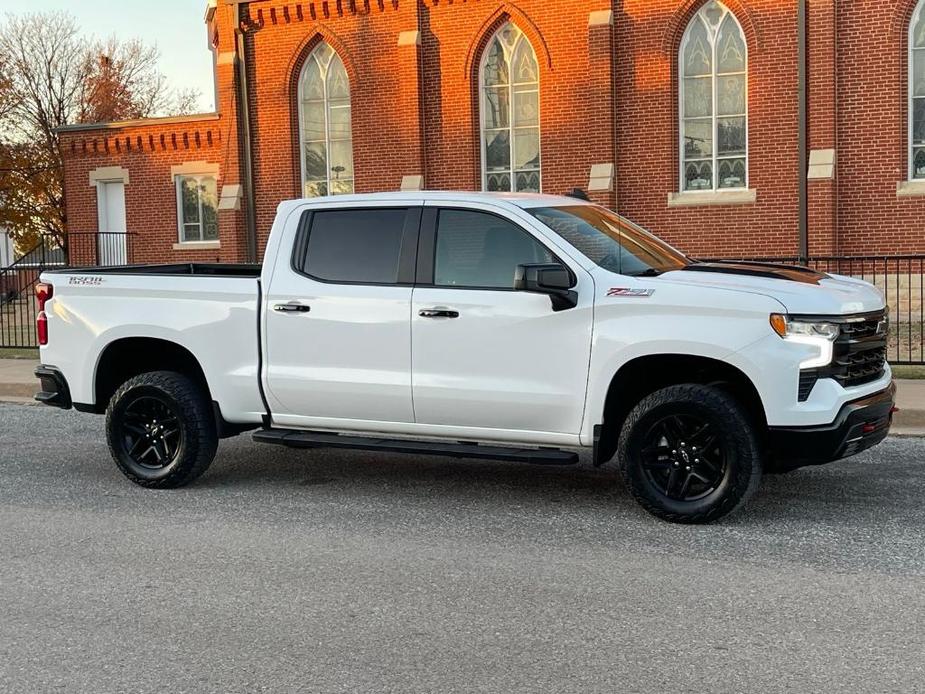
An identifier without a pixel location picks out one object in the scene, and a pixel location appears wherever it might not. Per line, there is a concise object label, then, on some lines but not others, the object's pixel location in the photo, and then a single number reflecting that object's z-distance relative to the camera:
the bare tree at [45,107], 40.81
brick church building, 21.95
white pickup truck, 6.70
